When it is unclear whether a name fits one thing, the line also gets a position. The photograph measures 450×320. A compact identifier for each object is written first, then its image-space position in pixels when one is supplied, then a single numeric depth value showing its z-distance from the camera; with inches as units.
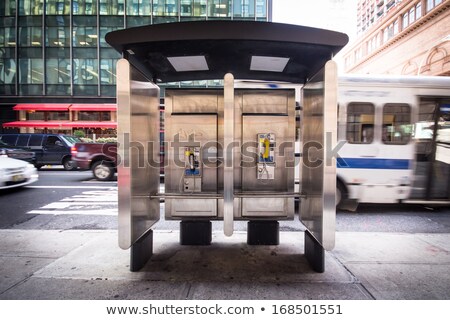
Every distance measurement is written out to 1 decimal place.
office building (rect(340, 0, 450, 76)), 1003.9
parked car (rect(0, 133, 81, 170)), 493.7
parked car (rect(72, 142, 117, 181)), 385.2
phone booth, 113.3
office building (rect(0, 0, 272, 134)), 883.4
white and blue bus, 230.5
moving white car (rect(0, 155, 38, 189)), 284.7
